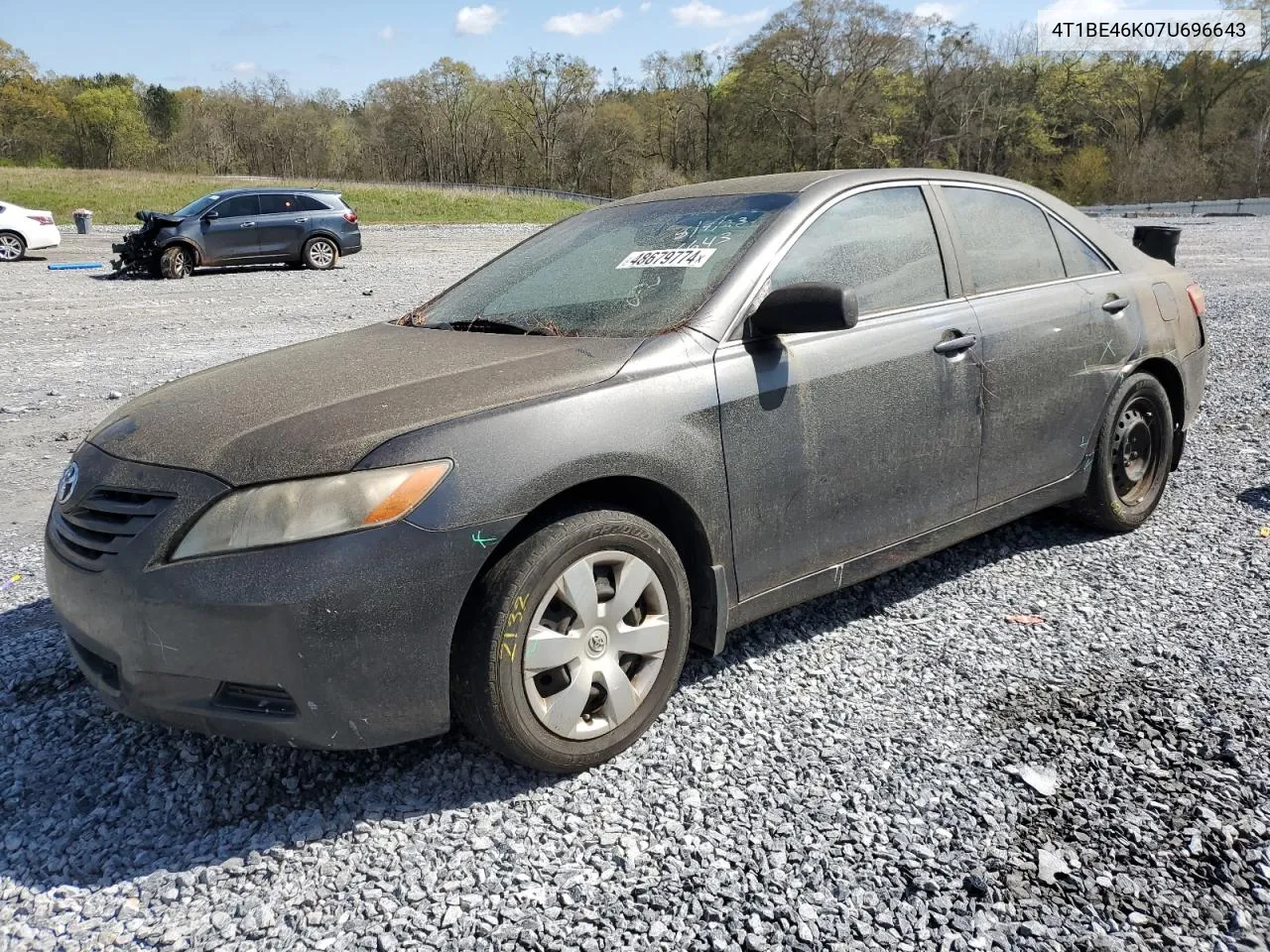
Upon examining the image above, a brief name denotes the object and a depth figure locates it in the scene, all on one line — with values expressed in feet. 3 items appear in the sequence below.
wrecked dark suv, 60.44
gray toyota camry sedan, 7.80
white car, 69.36
